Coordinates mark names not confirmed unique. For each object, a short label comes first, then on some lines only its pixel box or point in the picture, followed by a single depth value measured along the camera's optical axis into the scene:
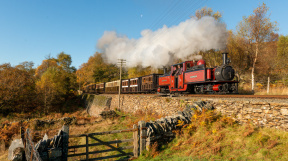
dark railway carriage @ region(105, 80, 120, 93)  30.80
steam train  11.96
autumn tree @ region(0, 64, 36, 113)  27.45
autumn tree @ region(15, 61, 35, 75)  60.37
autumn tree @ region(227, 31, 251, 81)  26.84
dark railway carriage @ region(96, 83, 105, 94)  39.87
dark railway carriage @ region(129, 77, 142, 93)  24.99
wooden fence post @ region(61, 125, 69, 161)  6.14
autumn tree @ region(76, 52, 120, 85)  52.61
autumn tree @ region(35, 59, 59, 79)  71.56
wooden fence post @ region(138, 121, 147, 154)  7.51
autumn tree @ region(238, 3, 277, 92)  19.64
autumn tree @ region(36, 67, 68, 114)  33.53
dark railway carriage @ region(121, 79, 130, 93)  28.25
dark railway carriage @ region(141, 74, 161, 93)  21.22
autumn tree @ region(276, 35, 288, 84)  22.72
